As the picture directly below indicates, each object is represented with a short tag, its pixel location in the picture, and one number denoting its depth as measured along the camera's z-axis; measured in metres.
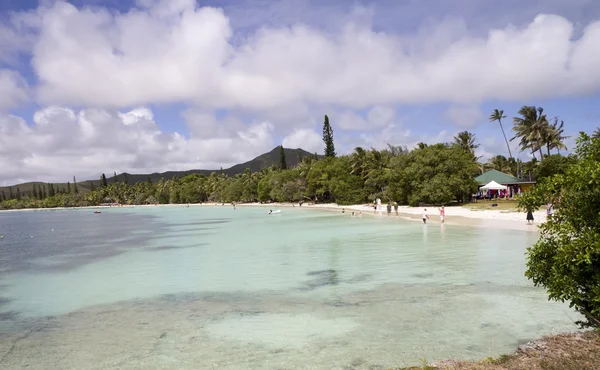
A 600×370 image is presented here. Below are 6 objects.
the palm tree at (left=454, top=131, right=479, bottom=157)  66.88
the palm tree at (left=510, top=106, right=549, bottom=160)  52.91
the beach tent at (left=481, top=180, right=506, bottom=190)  46.81
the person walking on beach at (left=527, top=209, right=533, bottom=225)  25.68
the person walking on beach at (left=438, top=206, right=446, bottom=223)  31.98
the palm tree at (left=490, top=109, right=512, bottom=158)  65.62
